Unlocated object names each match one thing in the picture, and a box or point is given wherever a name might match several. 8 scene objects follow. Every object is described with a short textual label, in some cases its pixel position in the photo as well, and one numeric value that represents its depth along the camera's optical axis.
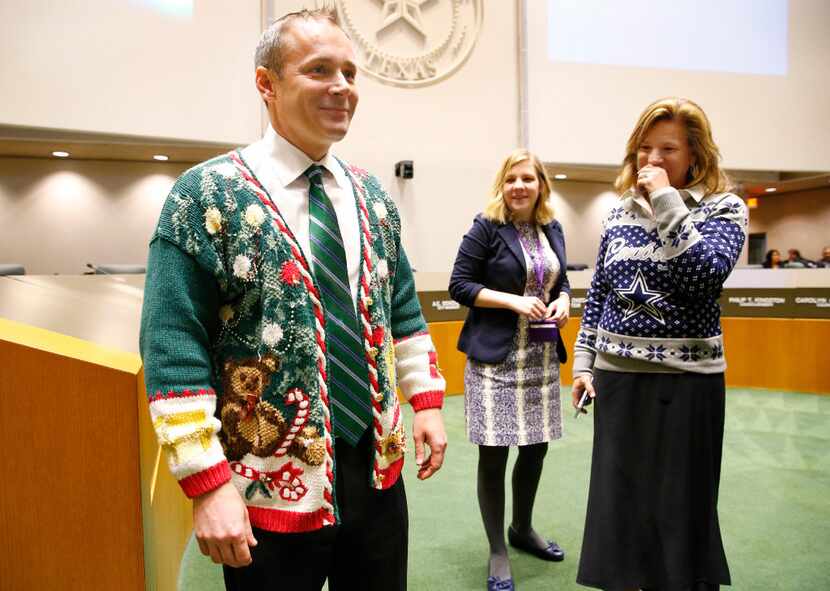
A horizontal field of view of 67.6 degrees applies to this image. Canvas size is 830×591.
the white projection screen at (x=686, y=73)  7.30
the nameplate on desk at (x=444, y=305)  5.41
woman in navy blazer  2.19
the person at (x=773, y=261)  8.19
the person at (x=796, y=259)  7.45
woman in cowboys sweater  1.52
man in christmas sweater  0.89
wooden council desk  1.12
